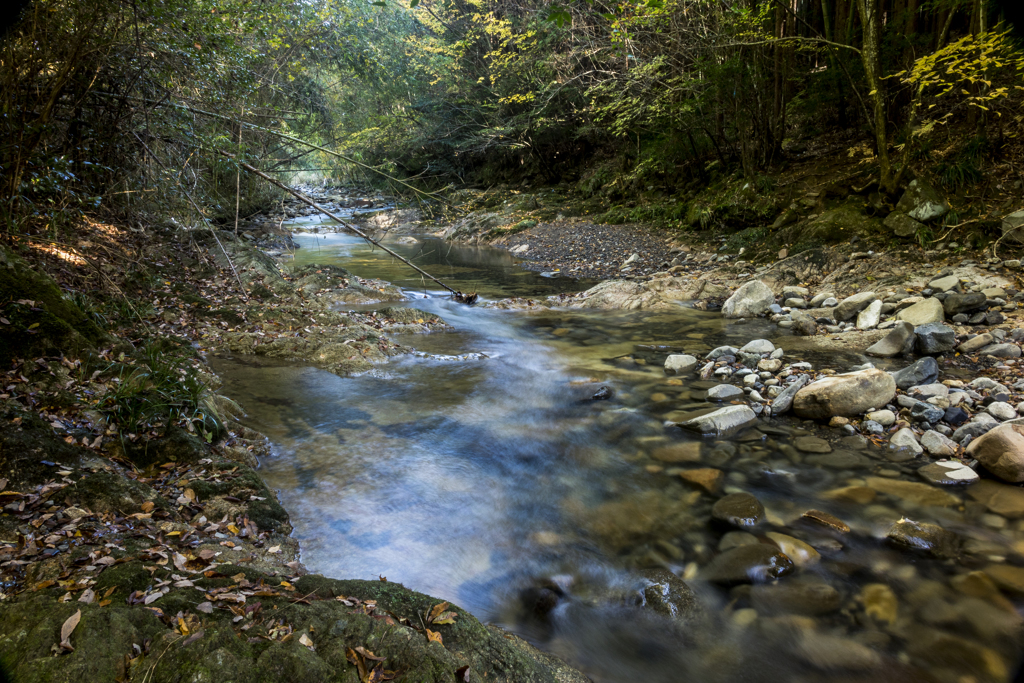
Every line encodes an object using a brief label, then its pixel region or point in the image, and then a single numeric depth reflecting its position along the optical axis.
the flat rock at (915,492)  4.29
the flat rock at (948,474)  4.45
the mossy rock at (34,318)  3.94
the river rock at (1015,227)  7.72
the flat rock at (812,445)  5.11
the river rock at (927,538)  3.86
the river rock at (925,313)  7.11
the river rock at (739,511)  4.34
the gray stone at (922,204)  8.96
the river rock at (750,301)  9.22
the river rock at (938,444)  4.77
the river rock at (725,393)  6.28
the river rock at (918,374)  5.76
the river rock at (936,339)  6.53
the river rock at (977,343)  6.34
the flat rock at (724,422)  5.59
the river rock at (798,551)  3.91
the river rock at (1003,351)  6.01
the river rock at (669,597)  3.62
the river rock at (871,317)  7.67
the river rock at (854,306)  8.07
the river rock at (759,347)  7.26
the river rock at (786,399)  5.80
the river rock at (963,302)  6.96
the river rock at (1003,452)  4.32
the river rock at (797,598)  3.54
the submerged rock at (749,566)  3.82
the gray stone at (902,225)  9.10
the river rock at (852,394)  5.43
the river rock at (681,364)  7.25
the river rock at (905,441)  4.89
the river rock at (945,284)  7.57
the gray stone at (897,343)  6.76
